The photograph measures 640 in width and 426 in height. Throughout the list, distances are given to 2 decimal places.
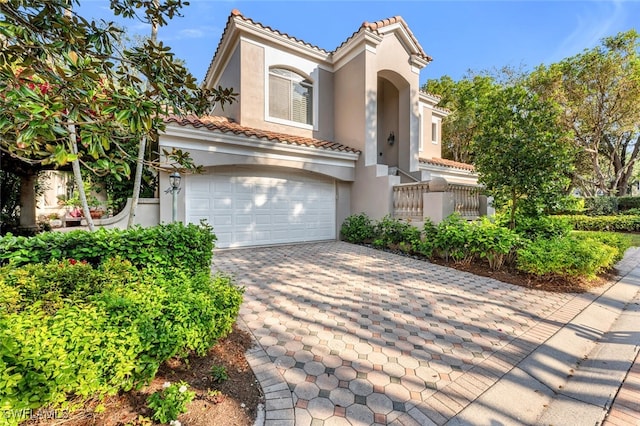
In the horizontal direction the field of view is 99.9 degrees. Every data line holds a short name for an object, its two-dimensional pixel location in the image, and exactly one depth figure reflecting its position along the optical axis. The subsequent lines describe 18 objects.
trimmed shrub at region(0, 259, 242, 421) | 1.63
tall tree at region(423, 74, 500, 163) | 18.69
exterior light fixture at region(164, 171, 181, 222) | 6.54
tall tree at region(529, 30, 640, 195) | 13.88
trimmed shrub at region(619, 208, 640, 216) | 15.62
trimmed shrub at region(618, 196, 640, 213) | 17.86
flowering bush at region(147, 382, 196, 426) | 1.88
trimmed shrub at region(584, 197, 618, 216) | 17.22
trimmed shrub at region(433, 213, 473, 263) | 6.89
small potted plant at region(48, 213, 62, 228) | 8.46
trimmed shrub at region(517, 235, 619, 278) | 5.40
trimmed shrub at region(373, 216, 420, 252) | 8.20
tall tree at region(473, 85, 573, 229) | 6.66
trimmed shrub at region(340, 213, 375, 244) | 9.72
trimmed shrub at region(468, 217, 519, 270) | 6.34
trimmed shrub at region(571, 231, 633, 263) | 7.00
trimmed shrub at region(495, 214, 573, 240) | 7.12
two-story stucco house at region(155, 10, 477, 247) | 8.20
